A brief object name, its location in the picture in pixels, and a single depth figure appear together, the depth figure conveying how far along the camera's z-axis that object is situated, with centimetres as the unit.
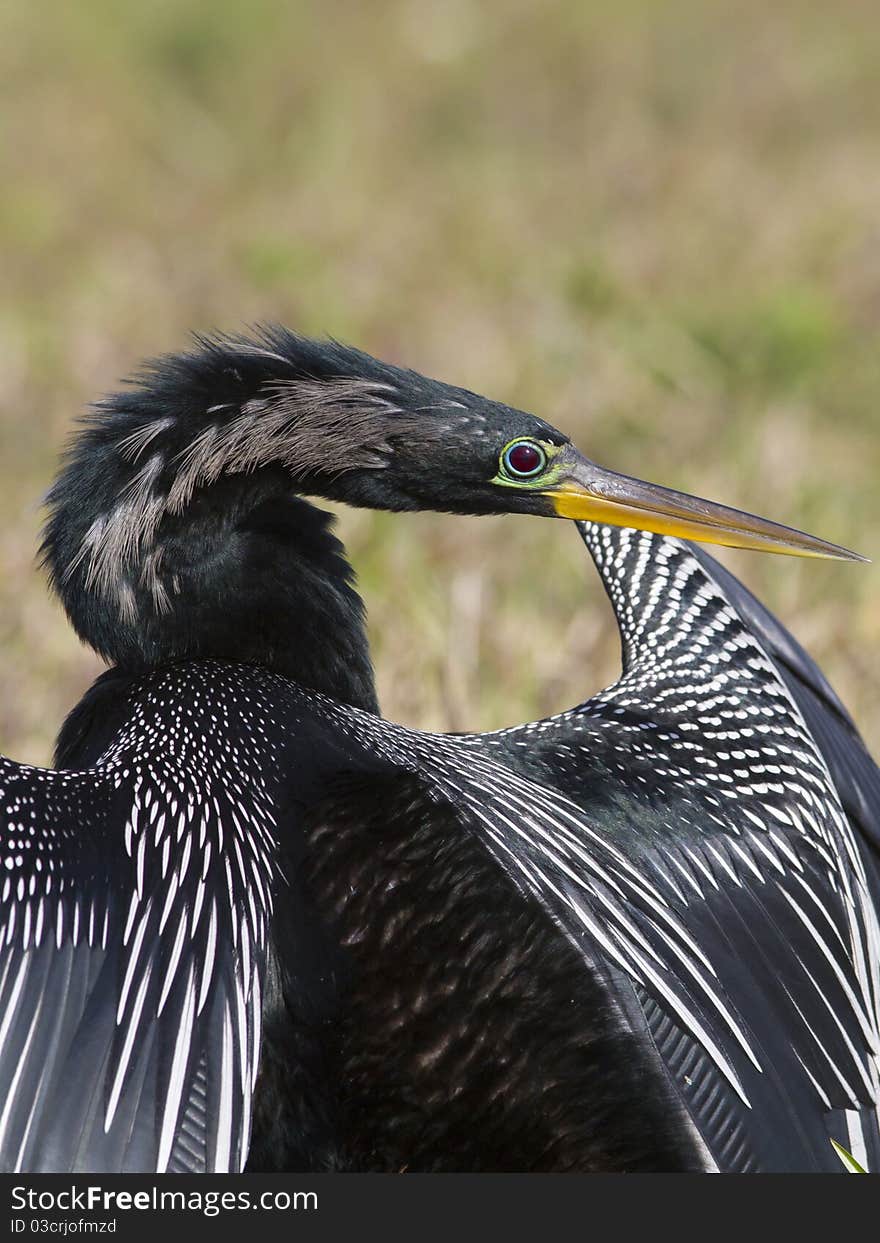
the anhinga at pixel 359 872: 577
